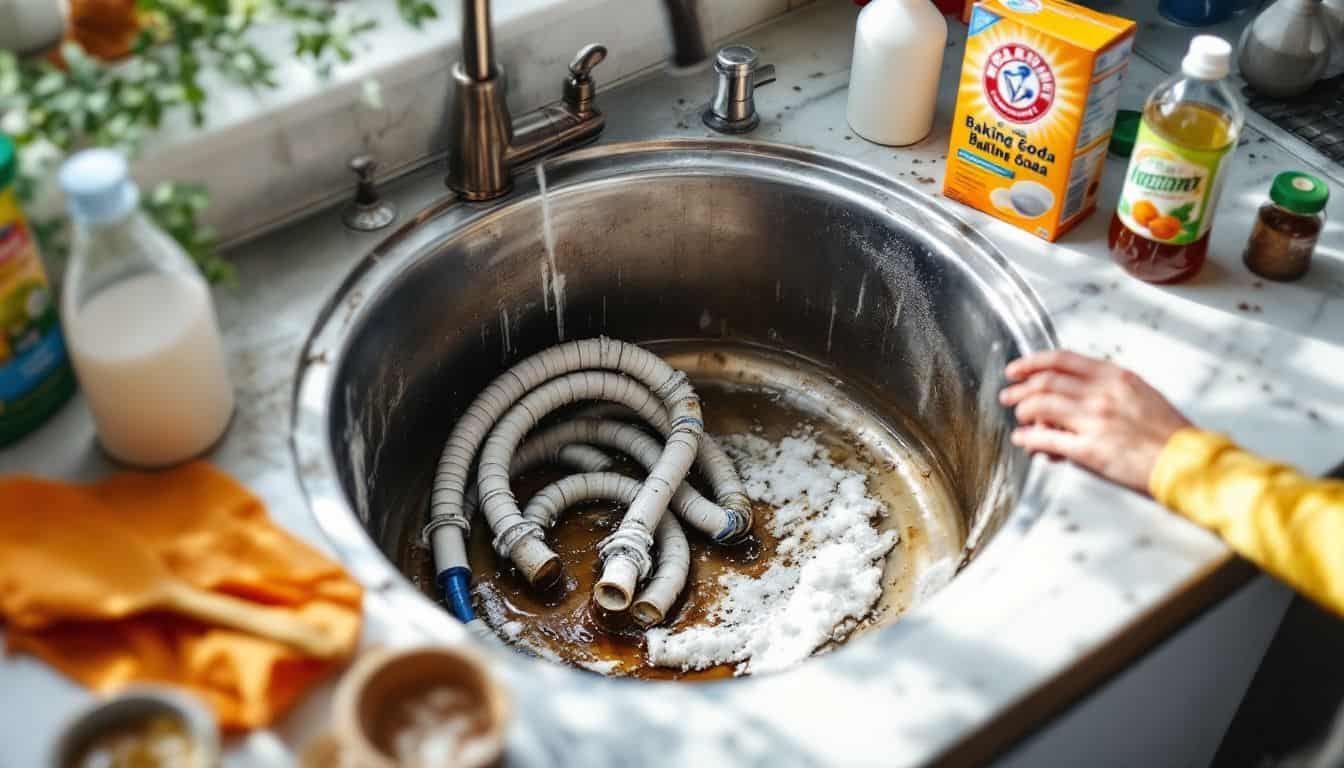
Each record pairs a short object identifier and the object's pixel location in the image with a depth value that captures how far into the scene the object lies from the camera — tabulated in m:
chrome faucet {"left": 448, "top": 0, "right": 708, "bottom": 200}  1.20
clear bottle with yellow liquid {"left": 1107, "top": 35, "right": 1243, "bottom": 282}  1.13
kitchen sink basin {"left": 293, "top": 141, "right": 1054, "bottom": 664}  1.24
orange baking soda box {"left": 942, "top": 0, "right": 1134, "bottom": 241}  1.17
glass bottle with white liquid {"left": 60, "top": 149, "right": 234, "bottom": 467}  0.94
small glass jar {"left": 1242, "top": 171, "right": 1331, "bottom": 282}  1.22
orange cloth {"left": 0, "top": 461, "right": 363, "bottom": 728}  0.86
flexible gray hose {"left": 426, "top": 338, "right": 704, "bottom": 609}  1.25
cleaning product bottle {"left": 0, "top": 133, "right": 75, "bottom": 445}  0.93
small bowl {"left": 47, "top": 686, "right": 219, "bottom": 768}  0.74
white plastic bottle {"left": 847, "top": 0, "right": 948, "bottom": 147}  1.33
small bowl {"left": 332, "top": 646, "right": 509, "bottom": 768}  0.74
